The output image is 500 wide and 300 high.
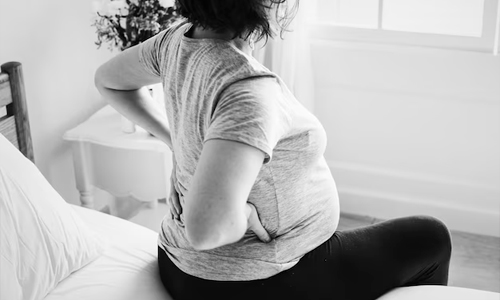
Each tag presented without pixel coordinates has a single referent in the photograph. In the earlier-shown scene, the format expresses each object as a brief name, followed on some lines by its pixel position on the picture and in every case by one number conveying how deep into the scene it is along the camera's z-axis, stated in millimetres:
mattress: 1473
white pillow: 1489
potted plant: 2217
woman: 1062
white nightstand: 2350
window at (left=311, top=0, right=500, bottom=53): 2514
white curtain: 2641
